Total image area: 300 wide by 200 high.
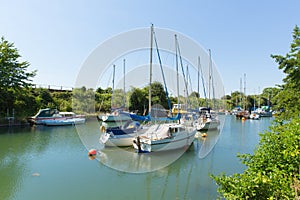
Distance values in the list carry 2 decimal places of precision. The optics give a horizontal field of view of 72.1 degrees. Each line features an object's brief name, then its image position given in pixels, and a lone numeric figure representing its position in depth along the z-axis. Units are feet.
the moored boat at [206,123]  75.81
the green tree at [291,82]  43.60
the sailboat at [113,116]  100.89
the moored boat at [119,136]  45.98
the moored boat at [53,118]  83.62
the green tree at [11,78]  73.10
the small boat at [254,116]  142.29
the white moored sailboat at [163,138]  41.68
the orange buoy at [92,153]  41.59
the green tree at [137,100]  120.78
